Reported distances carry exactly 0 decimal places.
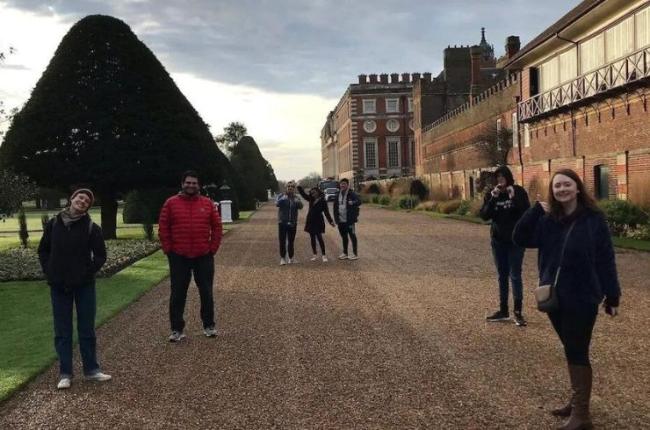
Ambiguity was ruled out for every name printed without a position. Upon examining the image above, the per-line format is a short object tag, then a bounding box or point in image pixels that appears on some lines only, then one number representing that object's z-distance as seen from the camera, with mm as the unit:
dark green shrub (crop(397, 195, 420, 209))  42656
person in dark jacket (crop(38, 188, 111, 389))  5598
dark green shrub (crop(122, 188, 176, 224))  31000
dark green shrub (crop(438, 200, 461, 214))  34688
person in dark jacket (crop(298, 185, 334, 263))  14781
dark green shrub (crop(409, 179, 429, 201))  45781
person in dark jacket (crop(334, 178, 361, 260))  14492
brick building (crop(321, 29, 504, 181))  92562
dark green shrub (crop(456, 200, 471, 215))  31766
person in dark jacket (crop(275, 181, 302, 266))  13953
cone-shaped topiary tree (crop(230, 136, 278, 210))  47531
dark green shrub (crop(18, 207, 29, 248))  18781
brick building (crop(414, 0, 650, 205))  20531
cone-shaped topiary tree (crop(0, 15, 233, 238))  19891
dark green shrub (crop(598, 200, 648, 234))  18281
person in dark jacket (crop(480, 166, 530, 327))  7129
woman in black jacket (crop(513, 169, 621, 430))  4180
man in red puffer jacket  7098
